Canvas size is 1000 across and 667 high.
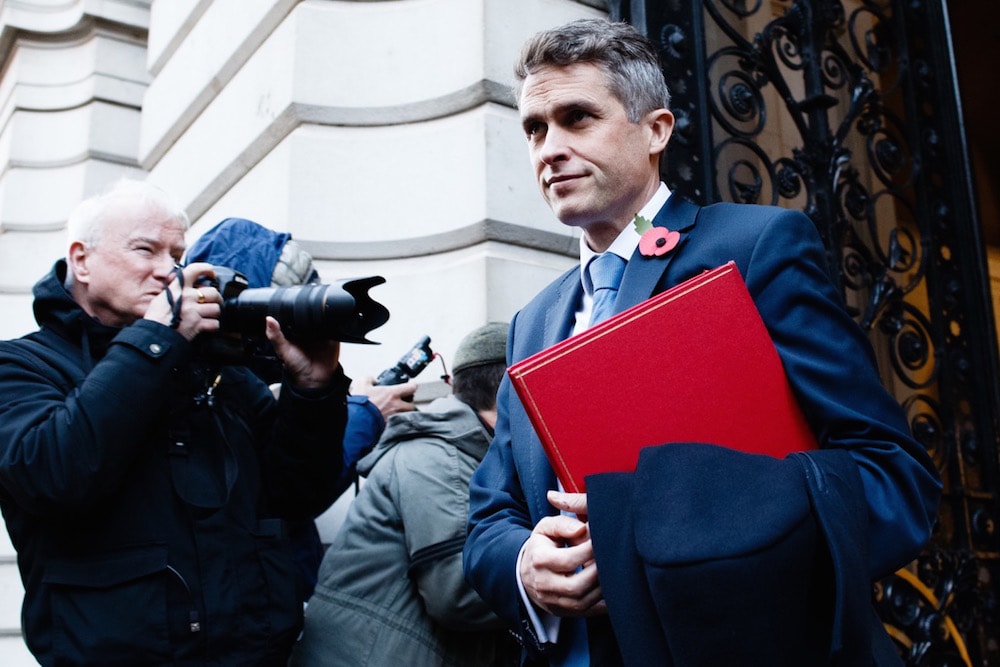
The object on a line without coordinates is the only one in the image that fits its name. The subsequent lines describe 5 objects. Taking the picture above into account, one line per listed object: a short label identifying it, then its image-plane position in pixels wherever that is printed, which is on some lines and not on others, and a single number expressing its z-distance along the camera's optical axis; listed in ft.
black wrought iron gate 11.83
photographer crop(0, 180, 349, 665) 6.40
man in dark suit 3.91
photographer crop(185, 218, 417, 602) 9.34
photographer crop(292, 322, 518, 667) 7.74
